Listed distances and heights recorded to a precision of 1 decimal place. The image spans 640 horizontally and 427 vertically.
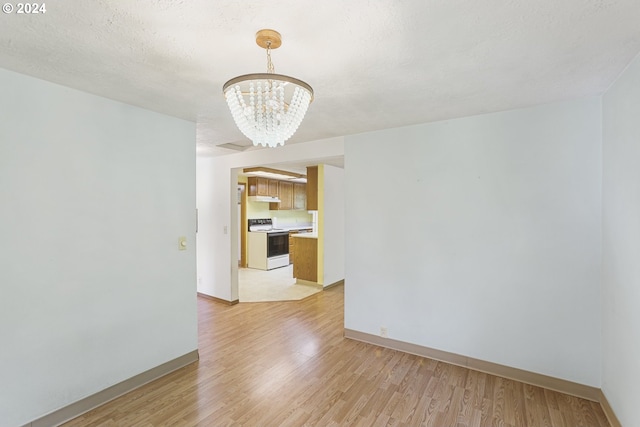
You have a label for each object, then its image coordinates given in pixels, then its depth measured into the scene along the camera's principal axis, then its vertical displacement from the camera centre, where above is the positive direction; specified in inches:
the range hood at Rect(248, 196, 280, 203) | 288.0 +13.3
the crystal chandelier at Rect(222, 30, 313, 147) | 54.1 +18.7
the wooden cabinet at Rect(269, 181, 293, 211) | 312.3 +16.1
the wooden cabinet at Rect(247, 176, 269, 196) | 285.7 +24.9
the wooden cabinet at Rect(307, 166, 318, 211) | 221.9 +17.7
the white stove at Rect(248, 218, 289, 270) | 279.6 -32.6
